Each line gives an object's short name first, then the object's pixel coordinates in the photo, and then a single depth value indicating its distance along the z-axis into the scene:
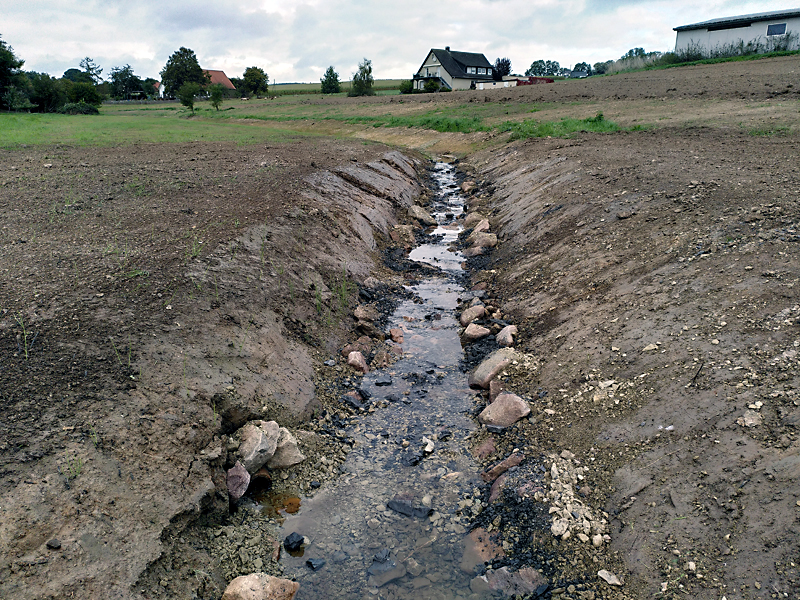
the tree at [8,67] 41.18
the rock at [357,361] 7.38
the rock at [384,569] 4.19
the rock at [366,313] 8.59
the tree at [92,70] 102.14
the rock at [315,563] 4.30
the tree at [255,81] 84.12
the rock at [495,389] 6.59
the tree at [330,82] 76.69
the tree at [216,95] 61.53
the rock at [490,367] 6.89
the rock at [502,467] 5.26
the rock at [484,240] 12.23
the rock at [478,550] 4.35
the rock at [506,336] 7.73
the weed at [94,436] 4.19
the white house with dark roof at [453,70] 72.31
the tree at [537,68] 127.81
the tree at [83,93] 62.78
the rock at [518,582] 4.00
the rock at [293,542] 4.48
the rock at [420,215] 15.02
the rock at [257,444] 5.02
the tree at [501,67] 74.69
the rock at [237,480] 4.79
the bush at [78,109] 47.74
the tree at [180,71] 86.12
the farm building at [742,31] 37.84
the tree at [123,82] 95.50
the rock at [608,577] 3.82
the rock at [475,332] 8.14
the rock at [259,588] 3.76
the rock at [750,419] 4.21
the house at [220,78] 105.32
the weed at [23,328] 5.03
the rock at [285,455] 5.32
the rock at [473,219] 14.32
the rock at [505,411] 5.96
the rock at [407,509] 4.87
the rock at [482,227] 13.12
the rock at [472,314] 8.66
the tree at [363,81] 65.00
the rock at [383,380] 7.14
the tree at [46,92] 45.78
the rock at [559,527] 4.32
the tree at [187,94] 57.66
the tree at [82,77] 92.05
